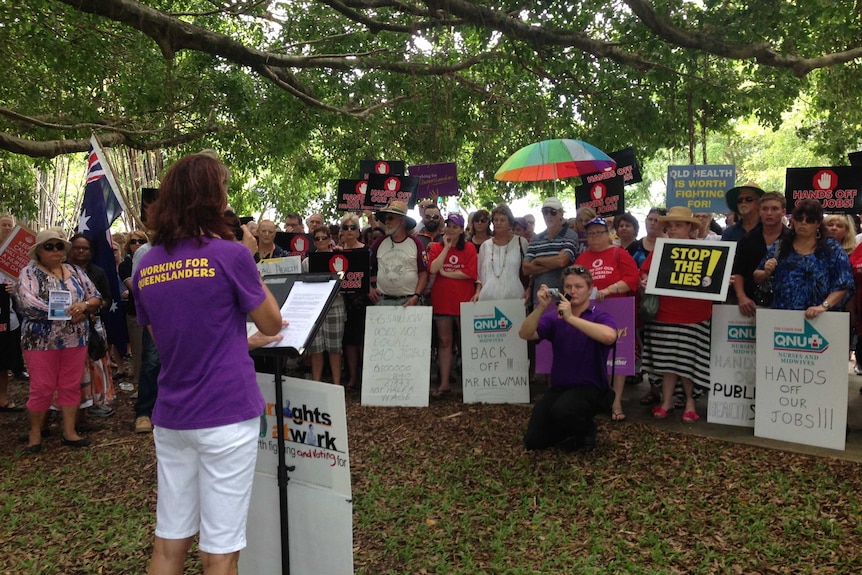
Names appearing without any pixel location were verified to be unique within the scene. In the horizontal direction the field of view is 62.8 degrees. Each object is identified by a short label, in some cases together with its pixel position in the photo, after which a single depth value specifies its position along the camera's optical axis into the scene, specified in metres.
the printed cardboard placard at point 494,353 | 7.19
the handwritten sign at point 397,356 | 7.37
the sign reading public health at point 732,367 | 6.09
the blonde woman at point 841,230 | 6.76
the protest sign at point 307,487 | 3.16
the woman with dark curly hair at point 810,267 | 5.51
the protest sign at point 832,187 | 7.38
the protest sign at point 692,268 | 5.98
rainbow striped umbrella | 8.04
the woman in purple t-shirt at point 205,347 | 2.64
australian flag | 6.26
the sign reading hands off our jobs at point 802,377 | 5.40
